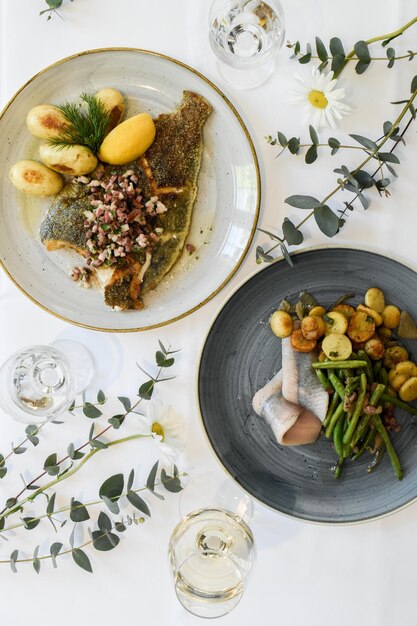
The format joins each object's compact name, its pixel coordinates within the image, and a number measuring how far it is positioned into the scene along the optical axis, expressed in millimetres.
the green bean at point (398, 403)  1314
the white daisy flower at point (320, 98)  1333
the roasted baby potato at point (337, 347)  1313
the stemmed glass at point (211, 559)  1344
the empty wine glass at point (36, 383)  1401
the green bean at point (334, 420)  1328
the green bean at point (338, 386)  1321
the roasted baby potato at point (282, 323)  1342
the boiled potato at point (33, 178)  1362
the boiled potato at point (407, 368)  1319
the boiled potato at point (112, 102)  1351
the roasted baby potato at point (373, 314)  1326
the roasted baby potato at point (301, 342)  1331
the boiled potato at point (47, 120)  1345
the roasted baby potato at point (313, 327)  1316
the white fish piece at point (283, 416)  1328
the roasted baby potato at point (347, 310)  1338
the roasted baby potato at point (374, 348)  1318
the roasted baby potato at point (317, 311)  1342
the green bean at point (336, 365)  1300
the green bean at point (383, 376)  1335
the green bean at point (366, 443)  1340
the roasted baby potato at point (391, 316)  1332
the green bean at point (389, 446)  1325
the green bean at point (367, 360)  1313
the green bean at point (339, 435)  1337
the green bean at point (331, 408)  1338
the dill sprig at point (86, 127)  1344
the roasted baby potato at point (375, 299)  1330
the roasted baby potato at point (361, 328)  1323
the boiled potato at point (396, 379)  1323
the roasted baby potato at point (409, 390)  1310
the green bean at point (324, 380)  1336
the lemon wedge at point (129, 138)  1336
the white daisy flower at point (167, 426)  1437
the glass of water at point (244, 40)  1349
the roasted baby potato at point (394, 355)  1328
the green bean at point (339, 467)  1366
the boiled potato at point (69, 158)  1341
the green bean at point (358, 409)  1300
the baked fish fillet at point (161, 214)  1369
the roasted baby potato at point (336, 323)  1323
